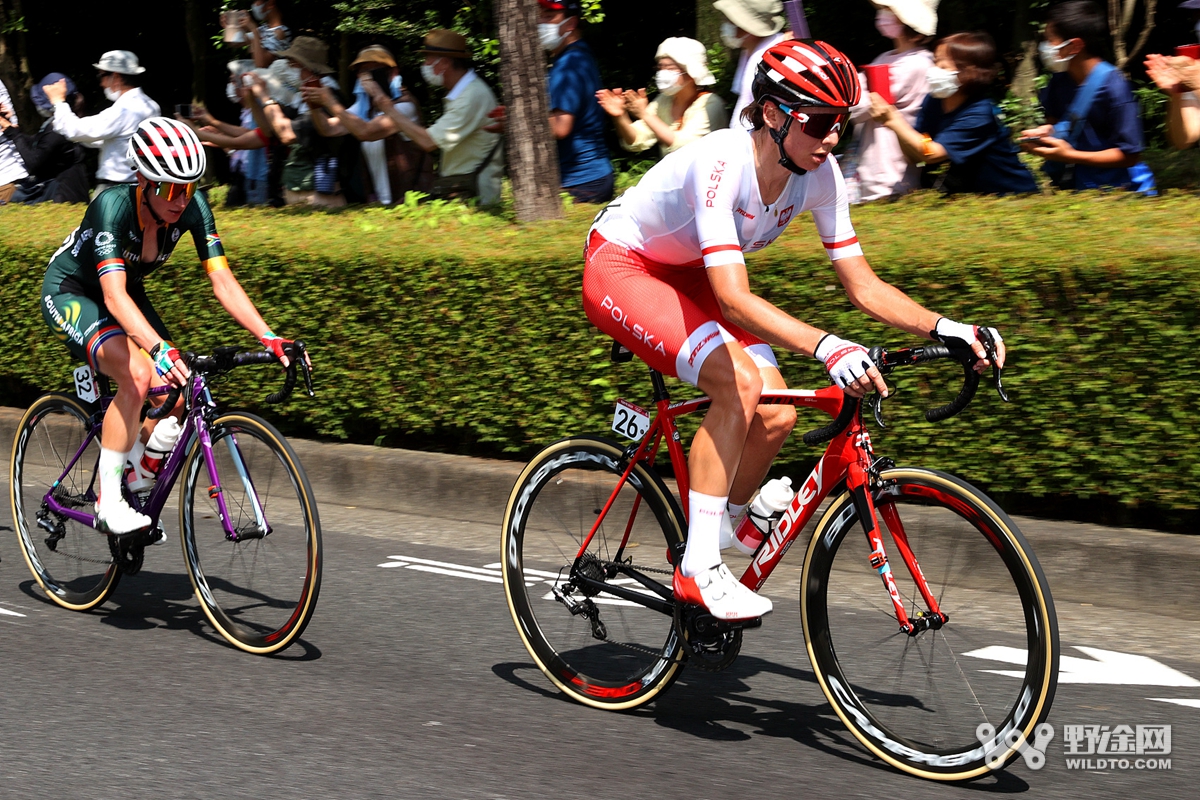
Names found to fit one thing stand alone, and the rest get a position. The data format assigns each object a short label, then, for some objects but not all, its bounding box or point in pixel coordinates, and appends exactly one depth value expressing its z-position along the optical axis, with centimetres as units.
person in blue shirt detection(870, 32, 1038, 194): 778
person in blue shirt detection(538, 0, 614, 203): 969
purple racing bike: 516
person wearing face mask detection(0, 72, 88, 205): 1245
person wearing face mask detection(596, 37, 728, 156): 919
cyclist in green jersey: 529
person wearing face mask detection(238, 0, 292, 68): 1163
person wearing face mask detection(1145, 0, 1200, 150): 740
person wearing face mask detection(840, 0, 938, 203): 826
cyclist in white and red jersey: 397
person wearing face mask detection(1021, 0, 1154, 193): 750
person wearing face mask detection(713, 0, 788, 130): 854
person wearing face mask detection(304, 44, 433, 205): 1044
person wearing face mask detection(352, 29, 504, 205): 990
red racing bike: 382
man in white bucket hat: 1112
